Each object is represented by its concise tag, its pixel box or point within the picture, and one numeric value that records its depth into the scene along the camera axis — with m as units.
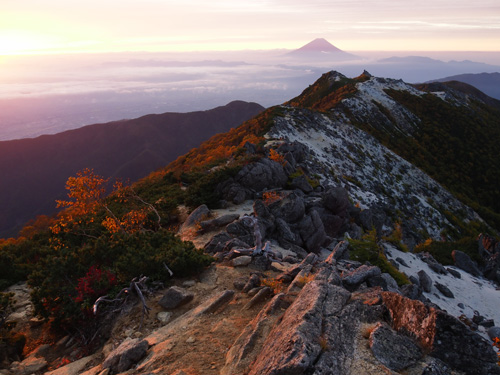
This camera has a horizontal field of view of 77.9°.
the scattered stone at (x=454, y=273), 20.96
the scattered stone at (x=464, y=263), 23.05
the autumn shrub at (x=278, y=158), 24.03
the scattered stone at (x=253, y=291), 9.51
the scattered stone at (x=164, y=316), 9.08
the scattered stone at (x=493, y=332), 13.57
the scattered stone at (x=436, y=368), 5.11
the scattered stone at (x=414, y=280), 17.14
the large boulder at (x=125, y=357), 7.20
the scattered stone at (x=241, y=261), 11.84
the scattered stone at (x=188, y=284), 10.78
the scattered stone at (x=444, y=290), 17.83
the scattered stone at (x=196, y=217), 17.62
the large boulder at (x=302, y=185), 21.80
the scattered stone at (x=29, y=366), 8.27
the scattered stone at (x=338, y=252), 11.92
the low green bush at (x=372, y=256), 15.68
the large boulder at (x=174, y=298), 9.62
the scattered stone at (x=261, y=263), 11.77
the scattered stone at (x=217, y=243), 13.69
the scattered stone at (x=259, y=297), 8.90
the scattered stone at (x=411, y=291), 13.51
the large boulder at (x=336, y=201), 19.53
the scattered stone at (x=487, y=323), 15.06
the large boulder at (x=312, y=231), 16.69
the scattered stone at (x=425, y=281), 17.59
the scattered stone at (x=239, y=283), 10.20
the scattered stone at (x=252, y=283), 9.84
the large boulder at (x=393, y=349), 5.32
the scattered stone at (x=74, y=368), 7.79
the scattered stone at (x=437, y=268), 20.77
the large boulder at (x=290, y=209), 17.04
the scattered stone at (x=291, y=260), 13.21
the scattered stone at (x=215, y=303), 8.92
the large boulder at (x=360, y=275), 9.45
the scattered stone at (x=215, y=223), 16.62
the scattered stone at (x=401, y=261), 19.95
